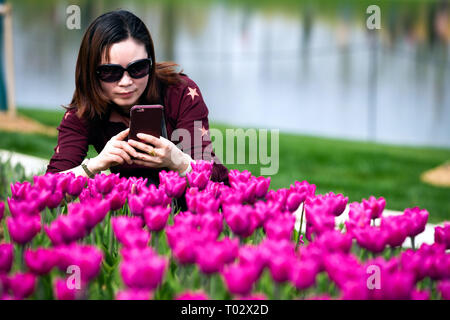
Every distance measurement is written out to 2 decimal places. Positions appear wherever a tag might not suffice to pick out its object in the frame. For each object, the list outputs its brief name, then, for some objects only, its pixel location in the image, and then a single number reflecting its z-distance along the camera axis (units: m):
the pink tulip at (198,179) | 7.11
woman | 7.27
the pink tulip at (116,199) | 6.98
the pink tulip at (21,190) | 6.98
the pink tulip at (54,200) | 6.97
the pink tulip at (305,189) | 7.06
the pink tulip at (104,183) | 7.05
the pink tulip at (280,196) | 7.02
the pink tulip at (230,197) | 6.98
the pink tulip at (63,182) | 7.03
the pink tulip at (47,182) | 7.01
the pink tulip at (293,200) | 7.00
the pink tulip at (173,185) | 7.04
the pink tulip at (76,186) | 7.05
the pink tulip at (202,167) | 7.15
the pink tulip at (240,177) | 7.11
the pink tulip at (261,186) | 7.04
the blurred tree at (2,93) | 16.26
